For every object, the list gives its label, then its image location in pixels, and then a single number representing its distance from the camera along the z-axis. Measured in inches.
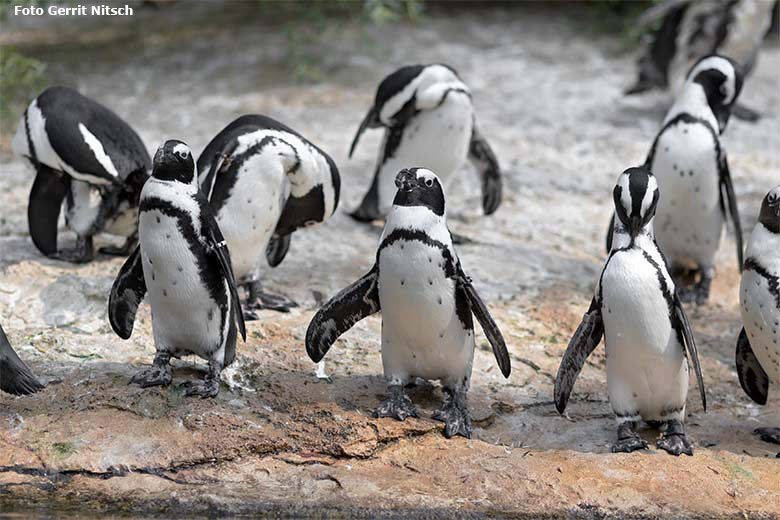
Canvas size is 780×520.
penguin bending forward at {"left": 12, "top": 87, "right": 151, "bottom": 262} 408.1
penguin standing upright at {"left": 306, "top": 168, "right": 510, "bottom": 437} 313.7
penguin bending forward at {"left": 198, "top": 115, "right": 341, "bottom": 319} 363.3
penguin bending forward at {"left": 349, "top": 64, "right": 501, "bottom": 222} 460.4
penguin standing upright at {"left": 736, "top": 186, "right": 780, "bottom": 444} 320.8
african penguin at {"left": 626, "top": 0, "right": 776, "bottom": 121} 639.1
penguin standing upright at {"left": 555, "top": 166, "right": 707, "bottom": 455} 310.0
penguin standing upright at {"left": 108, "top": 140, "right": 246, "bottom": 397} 308.5
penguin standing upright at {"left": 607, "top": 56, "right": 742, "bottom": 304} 429.1
